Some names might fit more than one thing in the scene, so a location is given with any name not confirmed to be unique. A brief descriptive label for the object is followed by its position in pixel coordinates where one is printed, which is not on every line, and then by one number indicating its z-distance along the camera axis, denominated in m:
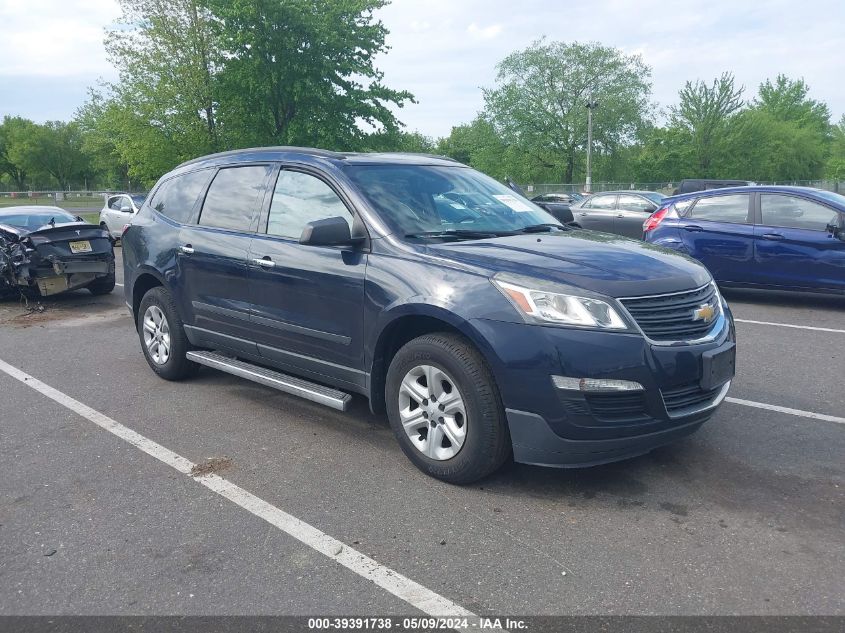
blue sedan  8.83
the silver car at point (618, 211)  17.19
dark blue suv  3.46
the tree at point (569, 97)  54.53
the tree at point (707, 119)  53.28
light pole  41.19
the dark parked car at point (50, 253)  9.87
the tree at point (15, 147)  70.19
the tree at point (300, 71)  29.08
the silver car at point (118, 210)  20.42
